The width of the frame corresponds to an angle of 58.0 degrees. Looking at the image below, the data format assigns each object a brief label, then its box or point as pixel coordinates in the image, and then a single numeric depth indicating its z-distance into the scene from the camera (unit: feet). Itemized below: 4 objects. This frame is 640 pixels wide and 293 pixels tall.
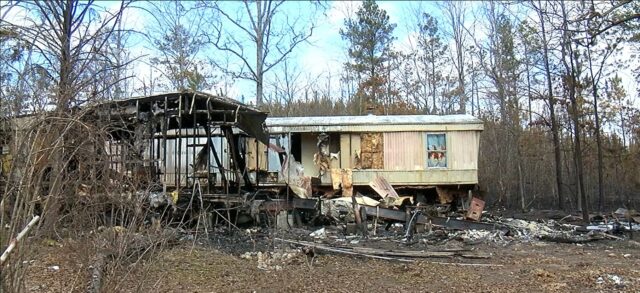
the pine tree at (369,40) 118.83
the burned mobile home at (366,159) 62.34
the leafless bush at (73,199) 13.26
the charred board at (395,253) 35.06
